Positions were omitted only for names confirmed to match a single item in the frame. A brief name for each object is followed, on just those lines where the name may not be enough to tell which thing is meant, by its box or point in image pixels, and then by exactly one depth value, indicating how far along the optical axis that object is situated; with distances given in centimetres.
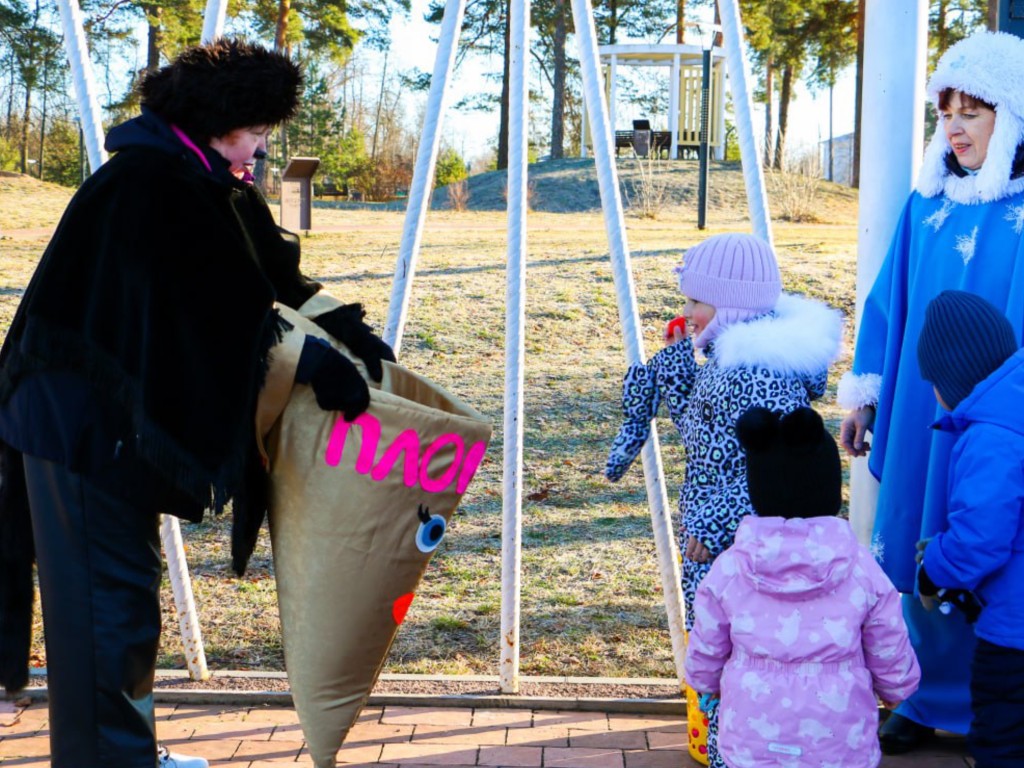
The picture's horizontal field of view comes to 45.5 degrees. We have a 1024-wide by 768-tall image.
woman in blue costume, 275
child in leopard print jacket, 261
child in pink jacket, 225
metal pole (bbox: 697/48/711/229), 1271
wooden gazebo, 2167
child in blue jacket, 232
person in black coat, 244
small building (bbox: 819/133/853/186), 4777
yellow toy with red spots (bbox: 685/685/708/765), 292
